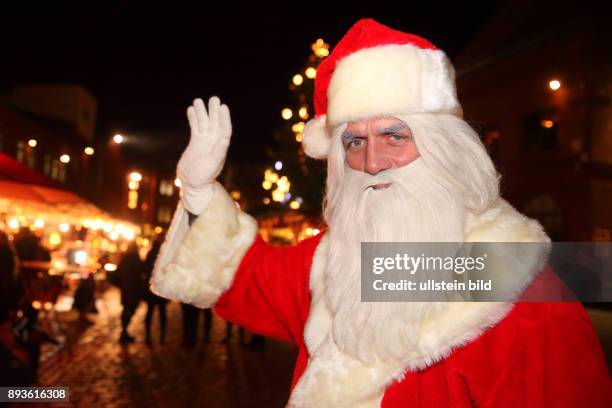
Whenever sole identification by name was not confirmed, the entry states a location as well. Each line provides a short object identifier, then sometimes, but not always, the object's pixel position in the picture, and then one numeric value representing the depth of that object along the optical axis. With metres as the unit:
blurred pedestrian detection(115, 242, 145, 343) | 9.34
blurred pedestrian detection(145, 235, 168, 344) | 9.22
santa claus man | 1.79
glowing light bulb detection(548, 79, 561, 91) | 17.50
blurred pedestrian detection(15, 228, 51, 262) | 9.95
